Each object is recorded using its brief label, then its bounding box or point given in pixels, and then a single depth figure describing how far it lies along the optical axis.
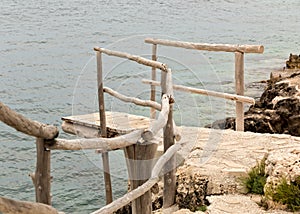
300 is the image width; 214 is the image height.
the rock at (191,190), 9.57
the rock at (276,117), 14.76
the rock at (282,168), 8.51
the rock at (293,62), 26.21
